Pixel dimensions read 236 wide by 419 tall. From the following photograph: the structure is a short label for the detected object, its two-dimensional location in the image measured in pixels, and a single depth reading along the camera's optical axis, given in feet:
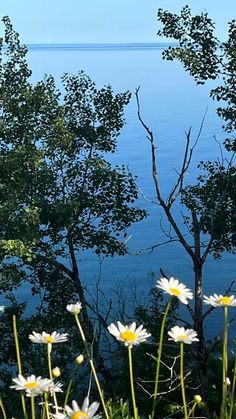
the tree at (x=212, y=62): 32.12
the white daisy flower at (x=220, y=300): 4.33
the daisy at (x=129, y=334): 4.20
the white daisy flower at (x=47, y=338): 4.29
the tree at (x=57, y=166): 33.83
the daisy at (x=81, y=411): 3.89
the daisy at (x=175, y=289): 4.34
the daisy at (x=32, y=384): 4.05
